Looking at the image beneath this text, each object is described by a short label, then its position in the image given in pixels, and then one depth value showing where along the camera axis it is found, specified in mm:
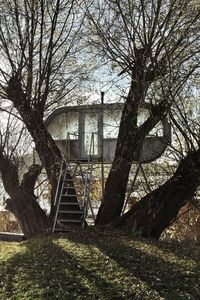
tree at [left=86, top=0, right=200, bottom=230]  9023
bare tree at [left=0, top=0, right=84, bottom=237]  10170
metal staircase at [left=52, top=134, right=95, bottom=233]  10429
